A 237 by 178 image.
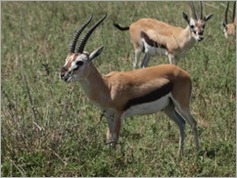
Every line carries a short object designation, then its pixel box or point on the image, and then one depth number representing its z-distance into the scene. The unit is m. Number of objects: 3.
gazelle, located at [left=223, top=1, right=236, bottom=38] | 21.73
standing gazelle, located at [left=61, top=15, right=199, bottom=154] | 11.65
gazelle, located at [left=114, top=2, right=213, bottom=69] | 18.83
